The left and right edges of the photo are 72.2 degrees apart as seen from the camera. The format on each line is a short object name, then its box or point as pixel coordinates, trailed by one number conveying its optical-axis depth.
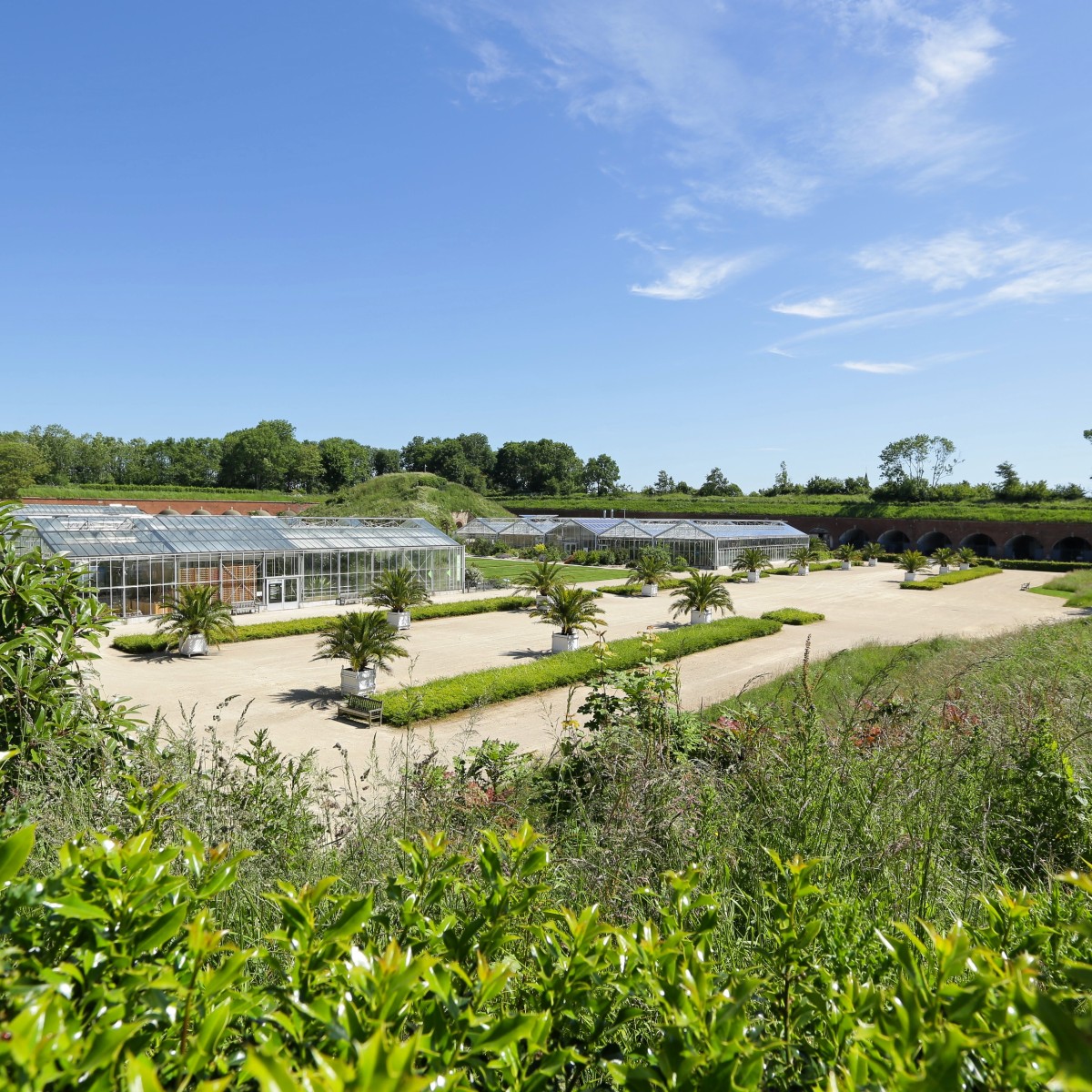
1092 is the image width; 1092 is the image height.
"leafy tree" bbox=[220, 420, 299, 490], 87.88
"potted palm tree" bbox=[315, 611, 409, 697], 14.00
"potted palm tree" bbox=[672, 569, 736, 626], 22.31
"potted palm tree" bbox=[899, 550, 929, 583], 37.19
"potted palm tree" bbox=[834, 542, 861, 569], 45.41
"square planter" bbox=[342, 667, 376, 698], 14.02
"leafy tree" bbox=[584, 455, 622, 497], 109.69
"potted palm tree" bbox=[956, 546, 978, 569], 42.91
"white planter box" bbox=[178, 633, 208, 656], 17.34
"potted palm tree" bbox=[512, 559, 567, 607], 24.11
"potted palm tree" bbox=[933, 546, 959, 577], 42.19
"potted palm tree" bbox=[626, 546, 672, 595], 30.27
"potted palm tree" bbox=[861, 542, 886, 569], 50.69
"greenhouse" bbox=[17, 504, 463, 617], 21.92
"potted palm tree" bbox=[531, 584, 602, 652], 19.00
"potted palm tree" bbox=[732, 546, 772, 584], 36.19
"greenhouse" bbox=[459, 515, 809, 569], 42.94
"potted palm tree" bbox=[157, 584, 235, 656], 17.14
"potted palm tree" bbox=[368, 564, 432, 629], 21.58
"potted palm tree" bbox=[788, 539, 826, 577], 40.59
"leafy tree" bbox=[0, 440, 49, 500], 57.16
